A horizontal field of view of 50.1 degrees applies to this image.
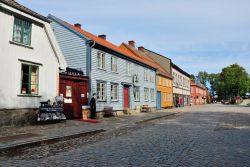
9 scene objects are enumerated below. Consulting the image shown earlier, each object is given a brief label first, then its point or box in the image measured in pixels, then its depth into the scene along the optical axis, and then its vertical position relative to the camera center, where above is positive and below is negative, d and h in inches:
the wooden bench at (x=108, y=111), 790.5 -25.9
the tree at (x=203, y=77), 5093.5 +474.5
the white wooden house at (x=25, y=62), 479.2 +80.9
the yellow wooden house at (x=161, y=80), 1347.6 +119.7
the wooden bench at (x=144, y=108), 1096.8 -23.9
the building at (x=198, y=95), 2600.4 +79.2
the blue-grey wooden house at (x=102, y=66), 753.0 +113.8
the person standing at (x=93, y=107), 699.4 -11.9
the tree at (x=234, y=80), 3032.0 +250.8
